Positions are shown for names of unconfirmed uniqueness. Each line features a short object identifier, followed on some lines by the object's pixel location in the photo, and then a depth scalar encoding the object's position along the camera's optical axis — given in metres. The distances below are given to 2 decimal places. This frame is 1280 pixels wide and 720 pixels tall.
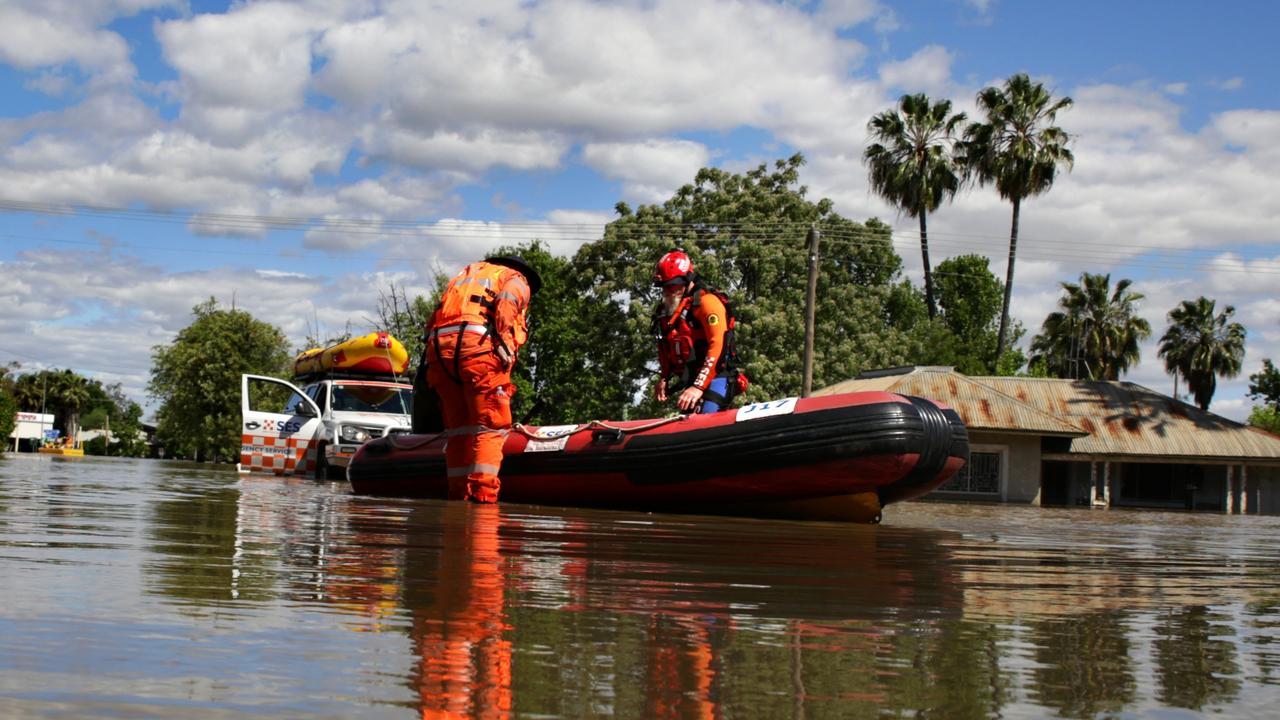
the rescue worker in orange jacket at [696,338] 8.06
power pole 26.53
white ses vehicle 15.52
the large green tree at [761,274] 36.59
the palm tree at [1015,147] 41.12
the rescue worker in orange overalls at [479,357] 7.45
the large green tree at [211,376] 62.34
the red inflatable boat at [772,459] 6.71
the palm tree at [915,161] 43.75
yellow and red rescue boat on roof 16.66
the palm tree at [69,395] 109.38
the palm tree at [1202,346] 59.84
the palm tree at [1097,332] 58.12
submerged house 34.75
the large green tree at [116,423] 103.12
